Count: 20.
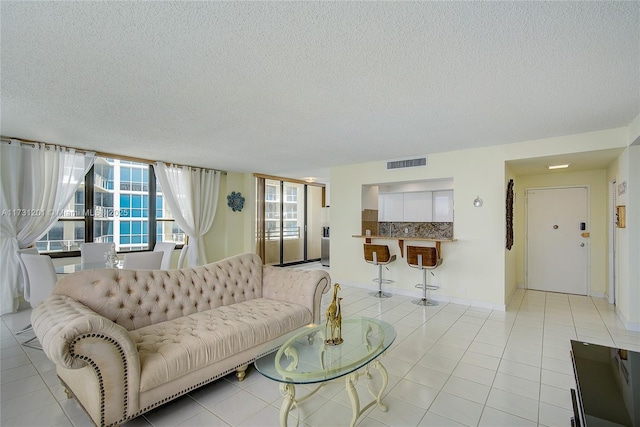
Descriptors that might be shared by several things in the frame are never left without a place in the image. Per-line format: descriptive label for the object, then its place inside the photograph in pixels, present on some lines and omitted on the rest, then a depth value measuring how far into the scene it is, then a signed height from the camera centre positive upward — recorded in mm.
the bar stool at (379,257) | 5195 -746
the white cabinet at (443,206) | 5859 +182
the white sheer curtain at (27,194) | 4277 +309
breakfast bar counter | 4914 -419
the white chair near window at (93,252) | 4449 -567
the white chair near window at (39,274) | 3428 -690
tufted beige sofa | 1758 -905
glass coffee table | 1771 -963
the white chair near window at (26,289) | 3579 -899
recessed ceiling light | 4877 +819
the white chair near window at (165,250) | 4688 -587
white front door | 5445 -470
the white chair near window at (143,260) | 3977 -630
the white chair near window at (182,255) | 4664 -637
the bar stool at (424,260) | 4676 -717
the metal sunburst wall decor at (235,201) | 7375 +341
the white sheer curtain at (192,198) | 6137 +358
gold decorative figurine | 2262 -837
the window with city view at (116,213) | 5043 +30
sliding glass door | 7941 -171
